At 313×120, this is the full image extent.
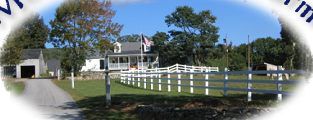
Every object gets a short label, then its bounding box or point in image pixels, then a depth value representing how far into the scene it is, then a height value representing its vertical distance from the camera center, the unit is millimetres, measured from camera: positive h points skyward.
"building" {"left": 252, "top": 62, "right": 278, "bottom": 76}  42012 +304
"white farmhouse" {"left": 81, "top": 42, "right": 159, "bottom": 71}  69850 +2060
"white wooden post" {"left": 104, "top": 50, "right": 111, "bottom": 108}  14986 -540
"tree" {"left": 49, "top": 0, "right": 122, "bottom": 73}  32188 +2669
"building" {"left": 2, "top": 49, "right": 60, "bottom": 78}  51147 +604
